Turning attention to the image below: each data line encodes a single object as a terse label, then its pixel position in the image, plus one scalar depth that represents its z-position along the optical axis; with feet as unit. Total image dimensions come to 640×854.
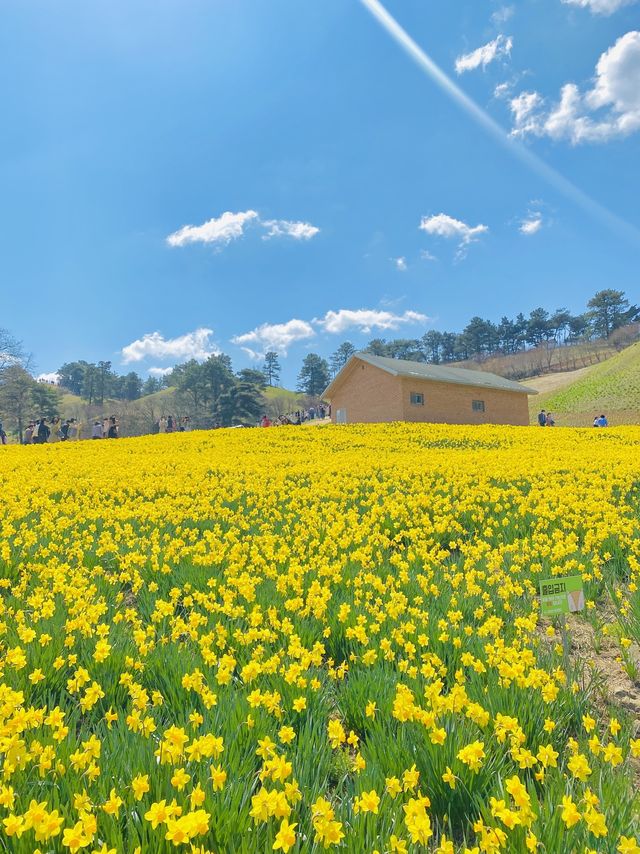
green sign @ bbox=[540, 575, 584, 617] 10.86
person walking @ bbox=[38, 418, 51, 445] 81.41
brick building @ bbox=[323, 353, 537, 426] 97.45
